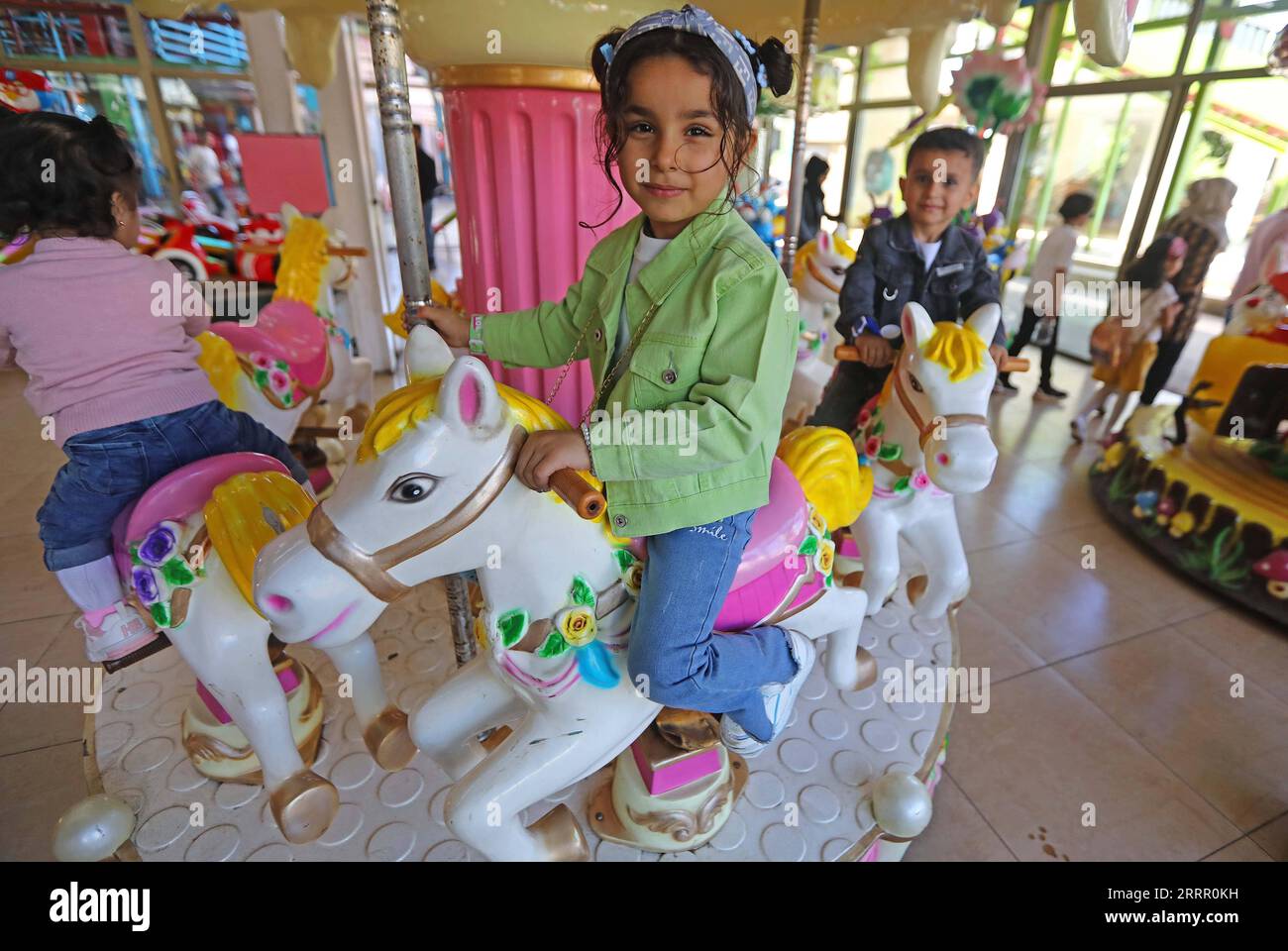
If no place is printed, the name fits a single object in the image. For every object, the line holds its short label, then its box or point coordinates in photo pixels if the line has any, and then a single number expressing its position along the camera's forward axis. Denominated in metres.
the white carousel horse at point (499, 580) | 0.83
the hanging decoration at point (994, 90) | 2.73
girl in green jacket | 0.85
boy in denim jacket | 1.72
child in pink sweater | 1.15
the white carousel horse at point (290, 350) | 2.14
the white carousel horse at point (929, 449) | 1.34
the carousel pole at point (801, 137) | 1.46
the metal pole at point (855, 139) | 7.15
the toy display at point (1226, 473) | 2.40
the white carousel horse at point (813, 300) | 2.65
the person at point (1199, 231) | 3.27
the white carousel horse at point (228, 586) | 1.14
